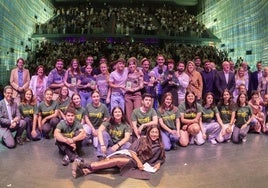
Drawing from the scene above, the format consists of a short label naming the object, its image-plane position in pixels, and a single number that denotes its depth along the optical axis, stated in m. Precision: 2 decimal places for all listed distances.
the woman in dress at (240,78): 5.26
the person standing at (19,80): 4.83
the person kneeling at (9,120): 4.01
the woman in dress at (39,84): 4.83
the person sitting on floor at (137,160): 3.05
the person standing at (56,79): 4.72
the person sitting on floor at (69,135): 3.43
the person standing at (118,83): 4.39
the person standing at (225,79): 5.01
